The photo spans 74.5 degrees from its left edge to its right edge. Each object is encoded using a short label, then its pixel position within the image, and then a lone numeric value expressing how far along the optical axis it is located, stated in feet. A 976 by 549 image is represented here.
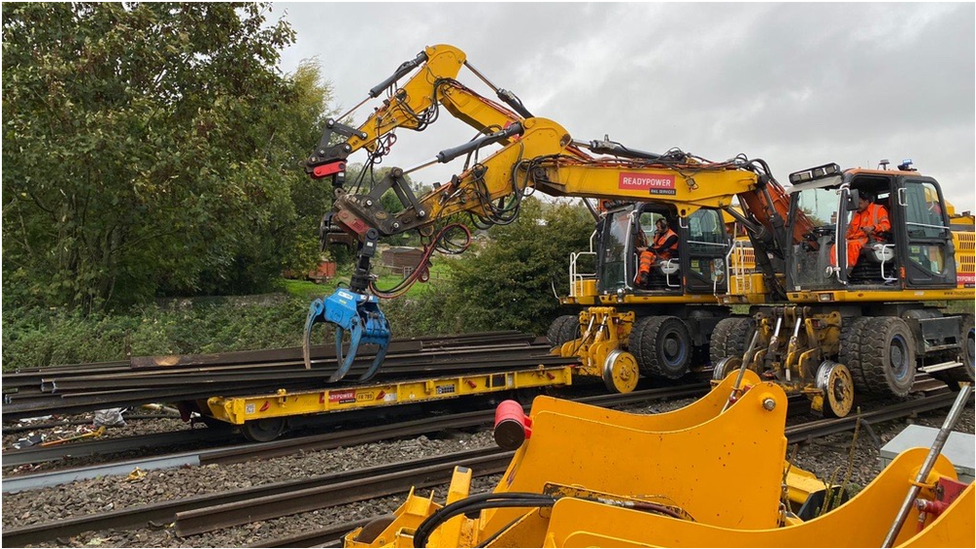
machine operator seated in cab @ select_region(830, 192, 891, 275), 28.09
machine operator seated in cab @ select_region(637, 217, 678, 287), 36.40
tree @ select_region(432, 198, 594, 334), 51.55
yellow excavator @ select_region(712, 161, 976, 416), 26.48
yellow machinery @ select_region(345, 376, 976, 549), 8.64
